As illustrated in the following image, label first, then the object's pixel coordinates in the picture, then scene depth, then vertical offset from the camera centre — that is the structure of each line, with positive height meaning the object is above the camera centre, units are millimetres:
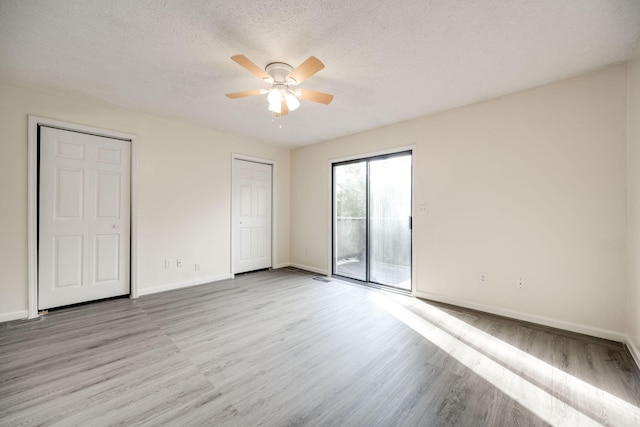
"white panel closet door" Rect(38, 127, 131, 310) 3096 -60
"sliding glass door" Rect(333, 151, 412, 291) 4012 -92
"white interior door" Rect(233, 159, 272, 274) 4855 -25
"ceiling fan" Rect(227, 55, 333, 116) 2270 +1164
